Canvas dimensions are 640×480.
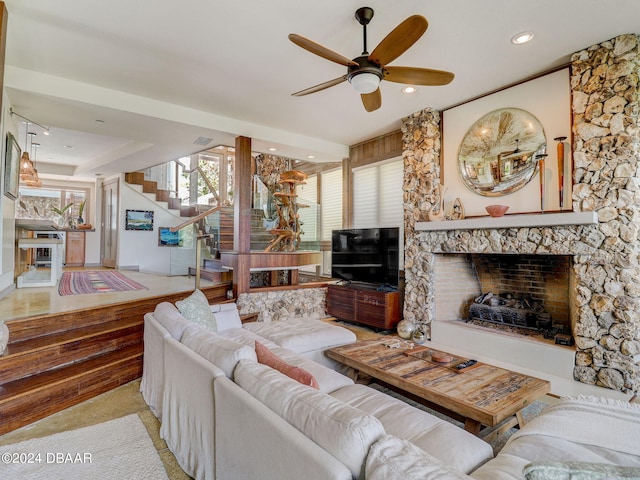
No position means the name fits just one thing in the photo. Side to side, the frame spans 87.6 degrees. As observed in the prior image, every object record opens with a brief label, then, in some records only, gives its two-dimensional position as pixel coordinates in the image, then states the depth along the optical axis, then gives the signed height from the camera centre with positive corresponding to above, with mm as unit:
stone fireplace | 2906 +166
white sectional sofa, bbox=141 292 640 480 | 981 -764
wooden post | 5016 +493
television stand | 4898 -938
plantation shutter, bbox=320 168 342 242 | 7035 +932
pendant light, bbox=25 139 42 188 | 5957 +1159
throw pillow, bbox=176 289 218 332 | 2803 -571
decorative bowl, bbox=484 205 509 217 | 3777 +415
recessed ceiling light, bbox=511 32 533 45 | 2898 +1843
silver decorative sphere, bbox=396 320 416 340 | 4466 -1130
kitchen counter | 4807 +292
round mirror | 3713 +1123
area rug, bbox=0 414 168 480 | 1889 -1295
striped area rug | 4725 -636
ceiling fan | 2170 +1360
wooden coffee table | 1960 -917
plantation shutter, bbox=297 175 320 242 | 6566 +692
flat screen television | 5047 -156
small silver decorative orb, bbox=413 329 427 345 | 3514 -973
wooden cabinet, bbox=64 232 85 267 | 9070 -133
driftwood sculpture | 5984 +539
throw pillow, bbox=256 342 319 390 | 1620 -633
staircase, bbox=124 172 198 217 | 8258 +1333
